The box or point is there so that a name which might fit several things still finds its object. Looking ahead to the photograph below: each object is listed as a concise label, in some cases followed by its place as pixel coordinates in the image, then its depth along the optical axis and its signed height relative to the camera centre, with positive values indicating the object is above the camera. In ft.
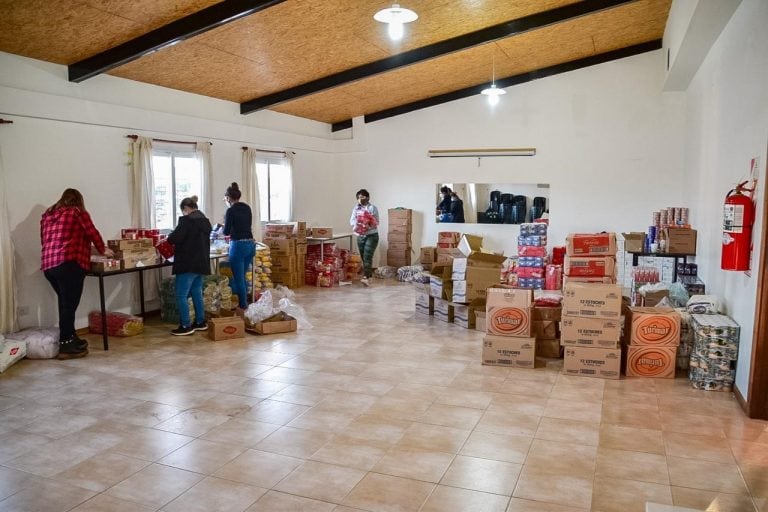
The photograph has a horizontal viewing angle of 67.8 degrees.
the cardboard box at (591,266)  16.84 -1.57
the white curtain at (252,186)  28.02 +1.20
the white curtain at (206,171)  25.30 +1.76
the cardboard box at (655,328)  15.17 -3.06
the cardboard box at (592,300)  15.12 -2.34
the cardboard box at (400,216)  34.01 -0.27
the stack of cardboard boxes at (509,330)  16.20 -3.38
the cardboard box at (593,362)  15.29 -4.04
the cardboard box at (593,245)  16.99 -0.98
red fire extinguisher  12.95 -0.33
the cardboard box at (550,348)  17.15 -4.09
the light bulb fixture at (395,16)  14.08 +4.86
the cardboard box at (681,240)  19.95 -0.96
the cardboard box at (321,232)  31.07 -1.14
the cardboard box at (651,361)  15.25 -3.97
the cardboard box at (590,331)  15.26 -3.20
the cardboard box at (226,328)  19.30 -4.00
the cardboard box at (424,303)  23.09 -3.69
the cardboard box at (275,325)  19.97 -4.03
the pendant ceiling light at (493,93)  25.20 +5.28
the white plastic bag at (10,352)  15.87 -4.06
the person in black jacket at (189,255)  19.26 -1.52
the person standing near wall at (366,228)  31.04 -0.91
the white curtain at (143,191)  22.09 +0.73
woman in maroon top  16.94 -1.33
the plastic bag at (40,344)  16.98 -4.00
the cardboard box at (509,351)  16.20 -3.96
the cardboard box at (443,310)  21.94 -3.81
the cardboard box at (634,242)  21.84 -1.14
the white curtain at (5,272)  17.46 -1.92
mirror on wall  31.12 +0.56
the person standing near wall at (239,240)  22.48 -1.19
